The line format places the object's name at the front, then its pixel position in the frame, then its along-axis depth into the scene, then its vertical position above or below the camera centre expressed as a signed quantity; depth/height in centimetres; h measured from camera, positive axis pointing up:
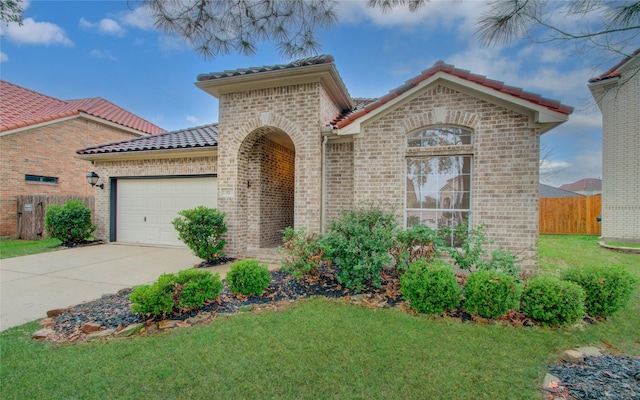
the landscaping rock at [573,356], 301 -170
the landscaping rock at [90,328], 367 -172
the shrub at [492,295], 389 -133
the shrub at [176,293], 385 -138
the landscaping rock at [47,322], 392 -179
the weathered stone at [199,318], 398 -174
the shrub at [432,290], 406 -132
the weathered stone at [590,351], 314 -172
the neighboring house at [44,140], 1218 +280
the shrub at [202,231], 719 -83
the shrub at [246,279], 474 -137
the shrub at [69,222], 988 -89
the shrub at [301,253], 534 -105
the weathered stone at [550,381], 257 -170
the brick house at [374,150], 590 +127
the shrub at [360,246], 493 -83
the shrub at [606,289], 406 -127
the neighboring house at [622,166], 1107 +146
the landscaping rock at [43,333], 356 -178
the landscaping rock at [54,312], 420 -175
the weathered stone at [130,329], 363 -175
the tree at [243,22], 348 +232
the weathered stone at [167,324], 380 -174
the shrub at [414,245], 500 -82
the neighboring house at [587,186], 3934 +230
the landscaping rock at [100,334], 356 -177
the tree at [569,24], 305 +204
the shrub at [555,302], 376 -137
